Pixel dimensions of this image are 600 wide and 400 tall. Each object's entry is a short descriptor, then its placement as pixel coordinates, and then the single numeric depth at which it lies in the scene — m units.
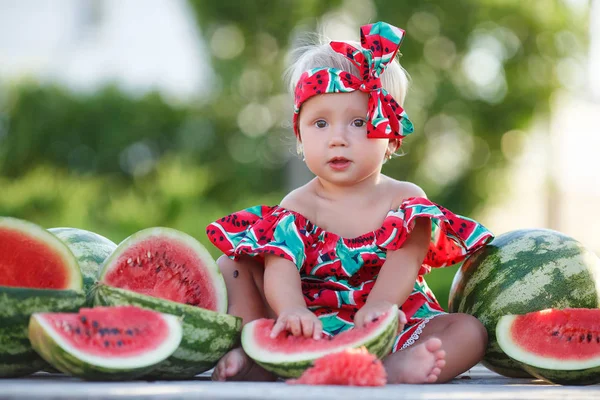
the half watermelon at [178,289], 2.67
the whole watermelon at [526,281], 3.14
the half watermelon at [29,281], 2.54
